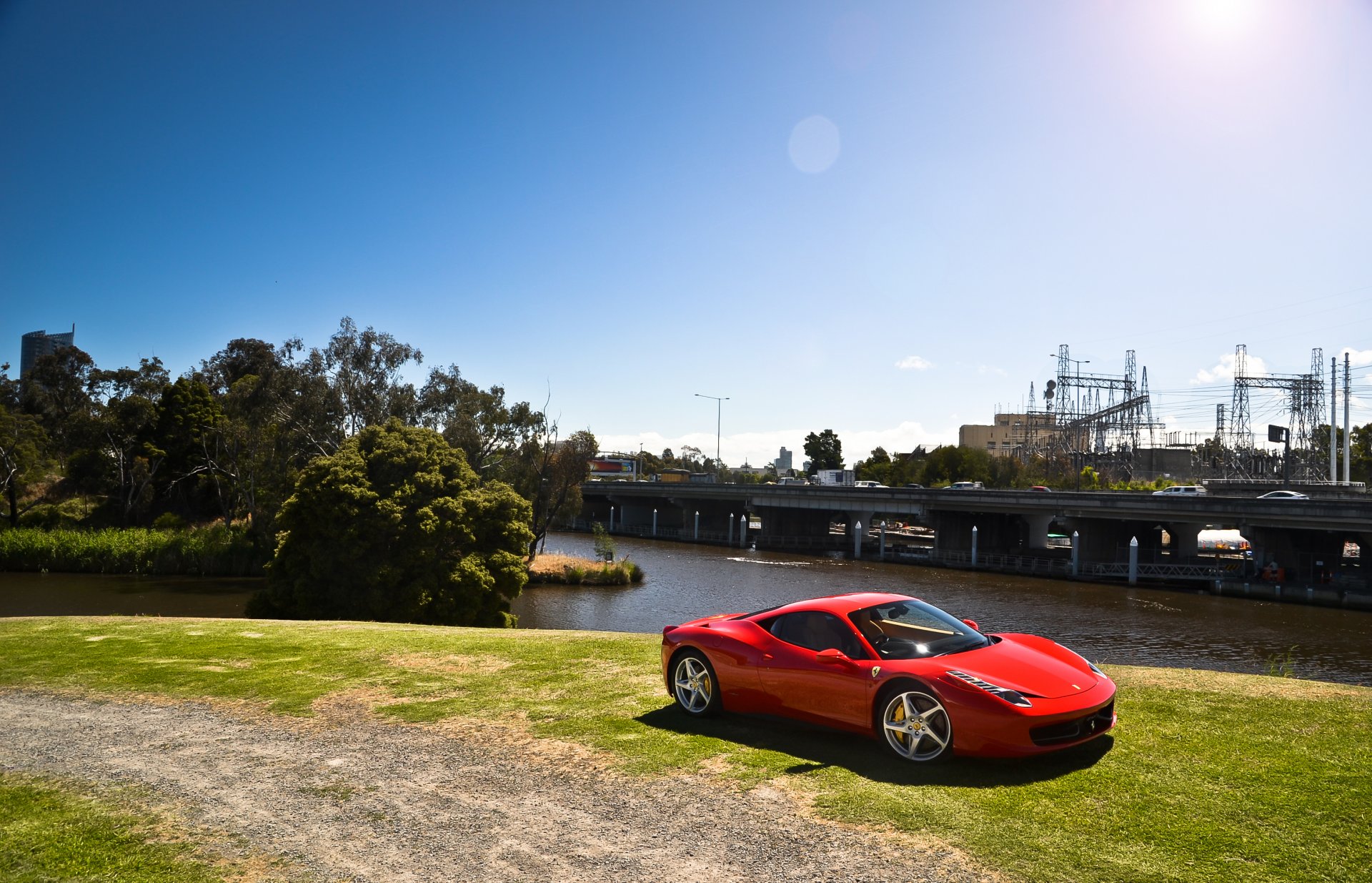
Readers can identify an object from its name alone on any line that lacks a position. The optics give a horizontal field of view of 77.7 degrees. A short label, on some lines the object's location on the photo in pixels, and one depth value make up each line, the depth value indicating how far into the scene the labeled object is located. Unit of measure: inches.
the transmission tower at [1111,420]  3725.4
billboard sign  6028.5
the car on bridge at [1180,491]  2113.8
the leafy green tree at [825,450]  5880.9
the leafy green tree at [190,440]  2615.7
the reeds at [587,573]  2036.2
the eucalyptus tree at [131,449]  2487.7
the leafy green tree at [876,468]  4867.1
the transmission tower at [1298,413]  3218.5
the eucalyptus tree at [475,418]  2155.5
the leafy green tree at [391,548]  1073.5
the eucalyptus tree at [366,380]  2148.1
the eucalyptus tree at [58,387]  3617.1
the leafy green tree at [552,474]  2385.6
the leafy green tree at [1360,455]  3959.2
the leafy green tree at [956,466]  4264.3
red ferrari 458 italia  263.9
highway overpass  1882.4
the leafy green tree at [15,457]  2210.1
